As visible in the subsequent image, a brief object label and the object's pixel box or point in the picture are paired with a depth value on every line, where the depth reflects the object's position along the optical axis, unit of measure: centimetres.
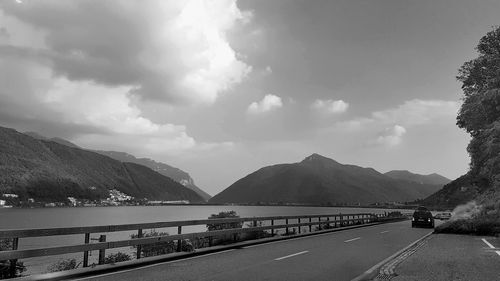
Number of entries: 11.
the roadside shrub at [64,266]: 1336
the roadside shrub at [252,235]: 2094
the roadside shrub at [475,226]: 2472
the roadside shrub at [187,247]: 1512
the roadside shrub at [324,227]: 2964
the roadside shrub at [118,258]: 1458
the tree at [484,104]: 2565
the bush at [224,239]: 1886
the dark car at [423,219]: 3812
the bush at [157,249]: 1759
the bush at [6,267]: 1066
